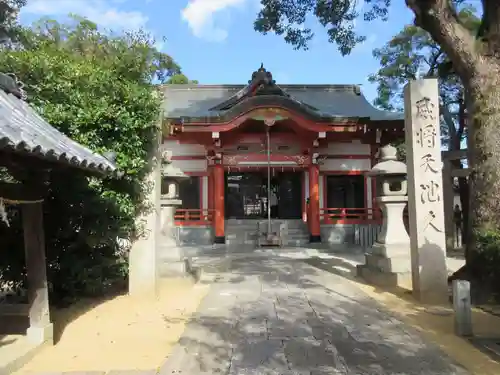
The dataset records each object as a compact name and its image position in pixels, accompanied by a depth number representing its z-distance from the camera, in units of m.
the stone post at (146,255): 6.87
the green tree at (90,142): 6.09
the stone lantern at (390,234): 7.80
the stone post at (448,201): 13.68
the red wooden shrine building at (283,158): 14.39
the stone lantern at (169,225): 7.96
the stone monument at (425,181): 6.60
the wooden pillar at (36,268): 4.52
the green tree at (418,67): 17.84
